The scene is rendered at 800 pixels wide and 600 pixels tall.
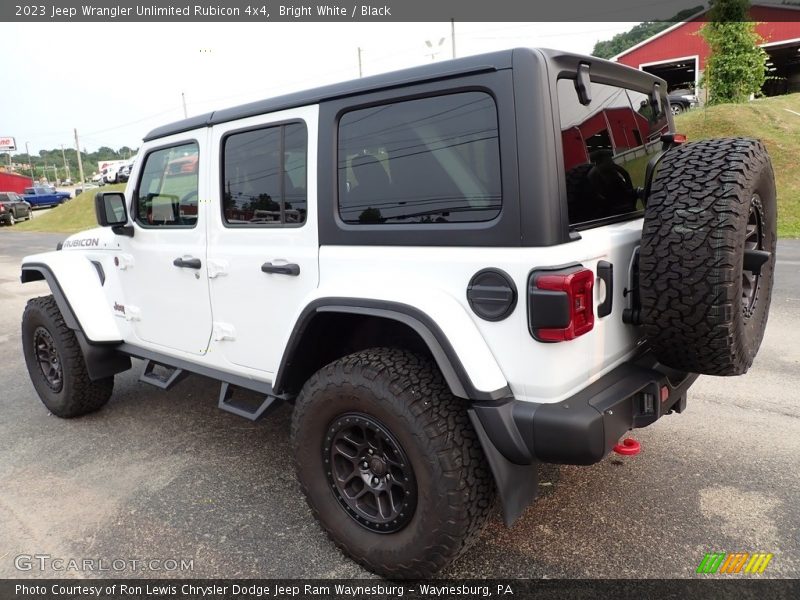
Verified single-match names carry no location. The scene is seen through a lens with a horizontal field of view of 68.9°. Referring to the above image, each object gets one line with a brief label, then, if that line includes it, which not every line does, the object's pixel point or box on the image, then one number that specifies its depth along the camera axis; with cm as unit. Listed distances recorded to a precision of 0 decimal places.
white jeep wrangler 205
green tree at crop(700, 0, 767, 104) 2003
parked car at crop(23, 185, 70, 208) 4322
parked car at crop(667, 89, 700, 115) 2139
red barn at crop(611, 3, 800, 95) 2733
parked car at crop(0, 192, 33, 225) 3108
